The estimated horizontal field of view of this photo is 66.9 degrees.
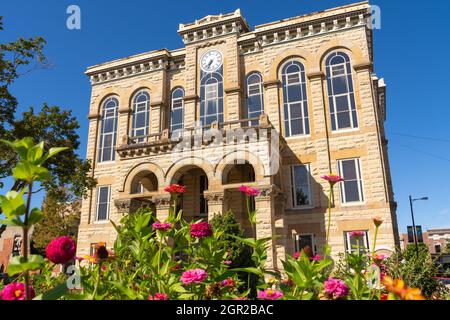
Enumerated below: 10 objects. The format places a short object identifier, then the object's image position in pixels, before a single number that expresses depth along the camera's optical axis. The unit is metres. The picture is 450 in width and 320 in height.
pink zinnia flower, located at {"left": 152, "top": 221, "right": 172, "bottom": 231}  4.05
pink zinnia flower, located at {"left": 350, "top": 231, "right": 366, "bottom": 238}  4.64
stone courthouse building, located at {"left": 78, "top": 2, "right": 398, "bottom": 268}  19.59
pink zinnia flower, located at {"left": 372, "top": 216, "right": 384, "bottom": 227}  3.93
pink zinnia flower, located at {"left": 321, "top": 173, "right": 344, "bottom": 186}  4.36
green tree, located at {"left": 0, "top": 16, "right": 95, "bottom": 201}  17.80
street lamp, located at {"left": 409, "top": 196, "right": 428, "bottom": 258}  34.44
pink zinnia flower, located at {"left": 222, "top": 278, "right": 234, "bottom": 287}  3.69
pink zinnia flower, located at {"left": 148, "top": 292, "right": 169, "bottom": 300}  2.97
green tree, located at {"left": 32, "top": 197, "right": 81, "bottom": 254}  37.28
